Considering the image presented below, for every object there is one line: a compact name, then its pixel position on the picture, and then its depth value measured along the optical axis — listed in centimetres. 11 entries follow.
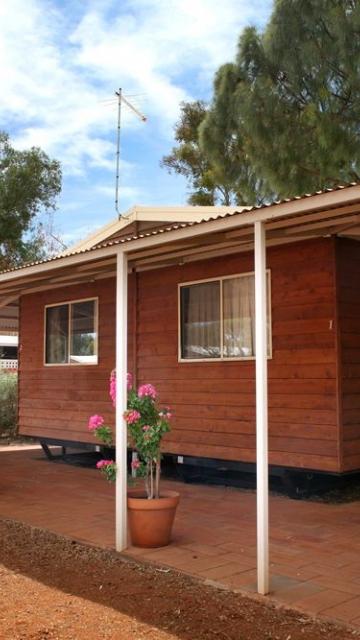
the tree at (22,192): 1609
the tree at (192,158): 1939
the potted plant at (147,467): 521
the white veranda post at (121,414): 529
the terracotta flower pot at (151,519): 520
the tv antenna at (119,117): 1097
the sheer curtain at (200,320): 801
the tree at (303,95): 1181
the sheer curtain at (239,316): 760
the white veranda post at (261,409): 433
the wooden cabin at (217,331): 661
